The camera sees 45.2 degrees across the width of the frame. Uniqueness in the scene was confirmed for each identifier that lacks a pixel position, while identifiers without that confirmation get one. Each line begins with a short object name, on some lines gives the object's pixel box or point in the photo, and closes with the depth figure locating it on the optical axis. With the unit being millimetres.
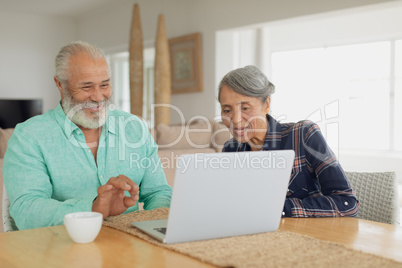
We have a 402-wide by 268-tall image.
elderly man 1439
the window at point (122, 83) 8844
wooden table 966
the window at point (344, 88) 6965
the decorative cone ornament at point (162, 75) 6078
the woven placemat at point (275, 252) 935
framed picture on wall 6293
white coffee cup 1070
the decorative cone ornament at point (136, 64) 6281
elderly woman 1648
